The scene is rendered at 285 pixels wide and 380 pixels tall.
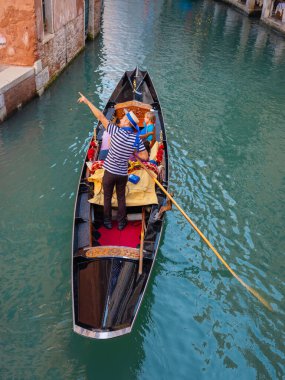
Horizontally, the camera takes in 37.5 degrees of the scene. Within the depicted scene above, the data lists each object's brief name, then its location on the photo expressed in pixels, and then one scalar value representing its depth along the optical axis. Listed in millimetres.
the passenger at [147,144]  6039
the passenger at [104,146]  5742
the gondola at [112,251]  3471
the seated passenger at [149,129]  6006
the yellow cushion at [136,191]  4840
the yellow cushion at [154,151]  5738
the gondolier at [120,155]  4152
